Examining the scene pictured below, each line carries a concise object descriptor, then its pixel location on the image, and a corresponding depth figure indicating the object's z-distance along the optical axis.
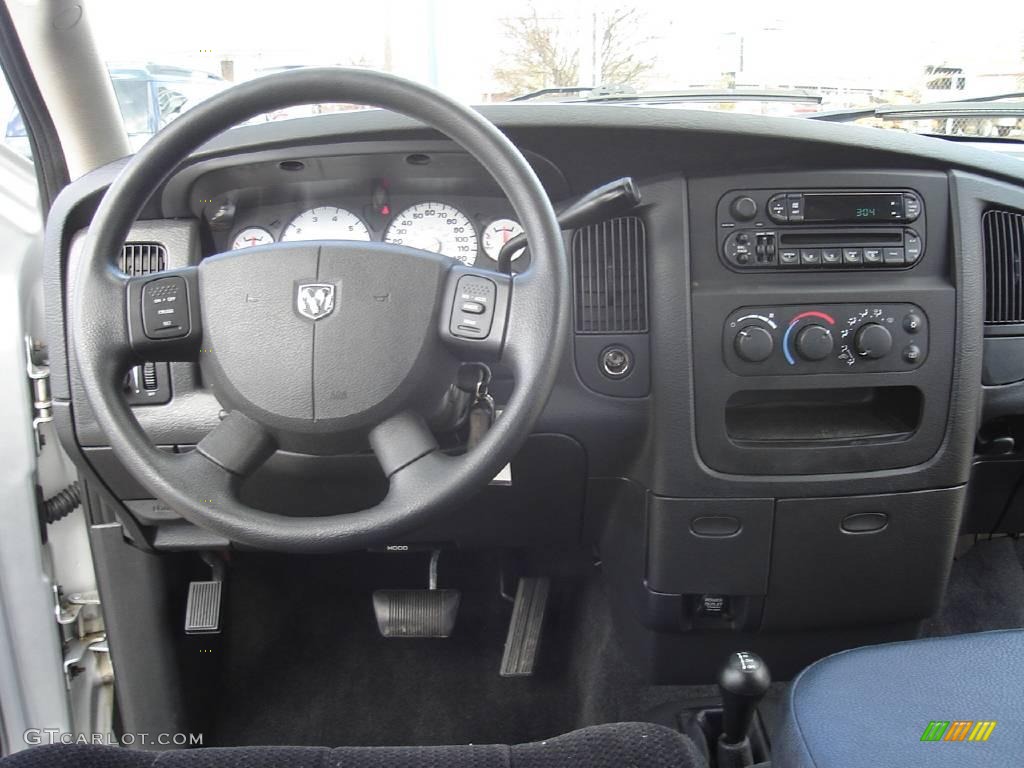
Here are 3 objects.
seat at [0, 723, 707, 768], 0.93
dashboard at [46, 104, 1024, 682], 1.23
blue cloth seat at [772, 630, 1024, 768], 0.90
